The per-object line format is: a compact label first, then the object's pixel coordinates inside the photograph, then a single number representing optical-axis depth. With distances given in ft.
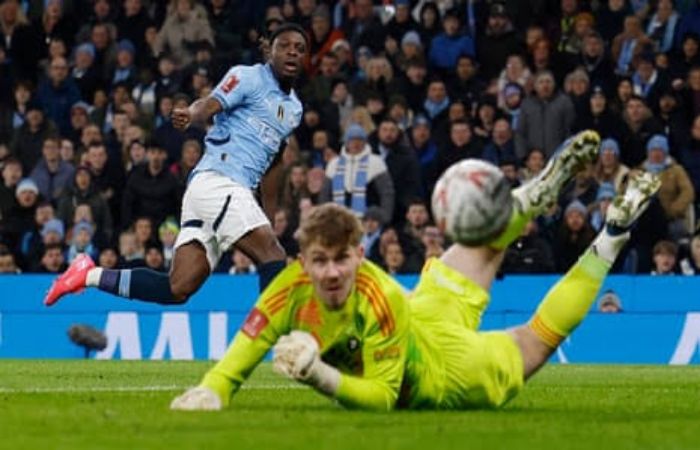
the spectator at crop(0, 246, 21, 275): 79.97
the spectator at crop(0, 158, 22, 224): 84.12
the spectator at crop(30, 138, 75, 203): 84.38
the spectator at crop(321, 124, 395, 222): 77.82
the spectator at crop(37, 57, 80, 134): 89.92
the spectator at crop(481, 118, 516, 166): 78.69
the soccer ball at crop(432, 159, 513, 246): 32.65
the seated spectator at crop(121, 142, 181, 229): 80.38
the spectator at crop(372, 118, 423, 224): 79.00
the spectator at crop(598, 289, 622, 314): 71.77
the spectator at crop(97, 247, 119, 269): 77.46
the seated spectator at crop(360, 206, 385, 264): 75.82
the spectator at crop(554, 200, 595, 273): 73.97
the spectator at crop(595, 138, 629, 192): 75.15
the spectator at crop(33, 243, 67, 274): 79.30
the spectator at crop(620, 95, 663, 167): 77.25
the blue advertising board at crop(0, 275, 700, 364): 70.13
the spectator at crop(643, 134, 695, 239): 75.21
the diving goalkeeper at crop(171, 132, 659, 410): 32.30
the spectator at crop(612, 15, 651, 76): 81.05
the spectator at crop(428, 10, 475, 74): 84.89
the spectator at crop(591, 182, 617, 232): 74.02
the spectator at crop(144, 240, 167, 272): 77.00
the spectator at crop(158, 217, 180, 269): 78.59
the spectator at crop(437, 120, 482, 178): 78.79
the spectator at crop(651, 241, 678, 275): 72.23
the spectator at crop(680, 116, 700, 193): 77.15
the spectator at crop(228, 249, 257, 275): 78.28
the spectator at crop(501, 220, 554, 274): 74.95
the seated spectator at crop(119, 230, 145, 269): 78.64
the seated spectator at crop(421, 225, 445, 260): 73.77
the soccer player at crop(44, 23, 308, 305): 47.60
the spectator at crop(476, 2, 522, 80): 83.76
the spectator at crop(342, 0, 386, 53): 86.94
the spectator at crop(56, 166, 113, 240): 81.97
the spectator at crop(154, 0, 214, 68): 90.63
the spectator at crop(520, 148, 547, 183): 74.95
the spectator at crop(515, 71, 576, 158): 78.74
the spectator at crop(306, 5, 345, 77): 86.63
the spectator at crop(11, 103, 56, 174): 86.53
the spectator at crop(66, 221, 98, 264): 80.23
